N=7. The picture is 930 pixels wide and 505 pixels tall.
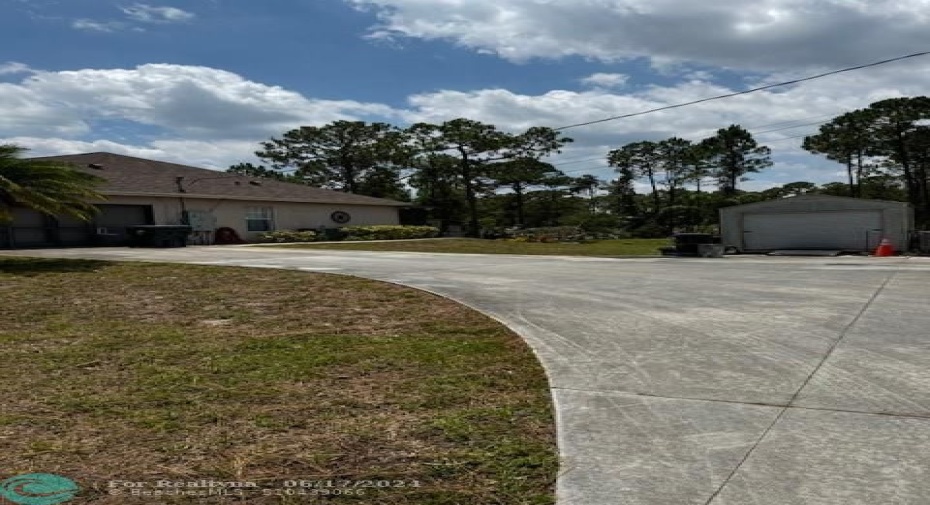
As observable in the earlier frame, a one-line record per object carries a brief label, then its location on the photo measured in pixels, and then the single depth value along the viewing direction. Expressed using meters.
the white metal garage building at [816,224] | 25.09
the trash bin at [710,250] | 23.62
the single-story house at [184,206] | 27.31
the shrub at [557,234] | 39.12
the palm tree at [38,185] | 12.91
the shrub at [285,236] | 33.38
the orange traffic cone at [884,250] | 23.14
